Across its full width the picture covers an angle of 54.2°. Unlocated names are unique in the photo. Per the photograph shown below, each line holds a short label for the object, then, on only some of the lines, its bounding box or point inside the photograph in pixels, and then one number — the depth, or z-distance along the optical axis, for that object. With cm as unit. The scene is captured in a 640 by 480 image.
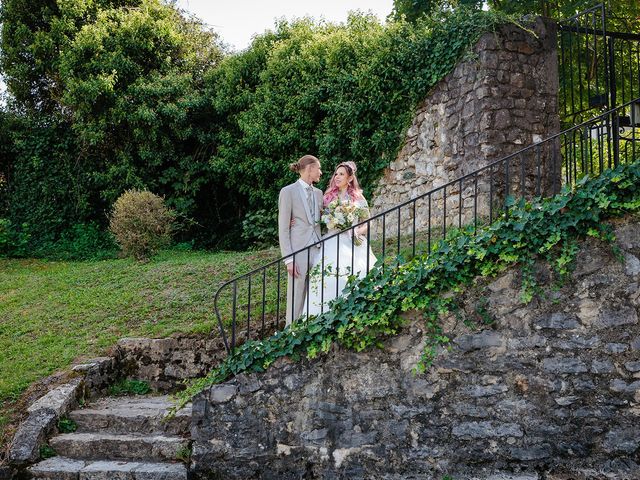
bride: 579
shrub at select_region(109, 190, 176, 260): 1143
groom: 596
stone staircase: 511
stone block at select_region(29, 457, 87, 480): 512
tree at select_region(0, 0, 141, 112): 1425
